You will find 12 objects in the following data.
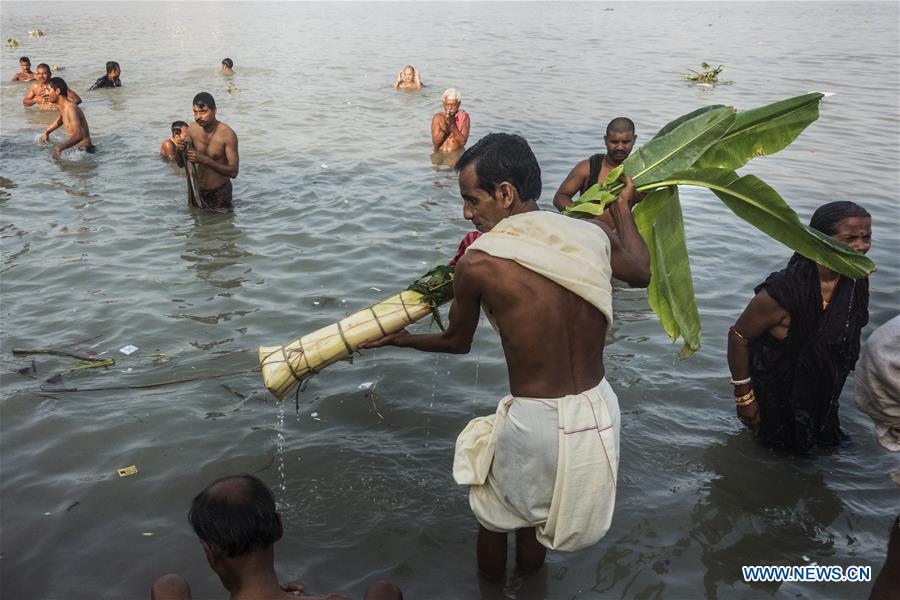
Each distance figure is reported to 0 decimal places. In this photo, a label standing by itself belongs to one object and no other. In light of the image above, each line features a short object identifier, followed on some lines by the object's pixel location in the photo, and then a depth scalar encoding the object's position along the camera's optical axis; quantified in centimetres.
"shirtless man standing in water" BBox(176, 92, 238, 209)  795
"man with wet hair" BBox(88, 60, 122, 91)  1596
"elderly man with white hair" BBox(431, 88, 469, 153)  1062
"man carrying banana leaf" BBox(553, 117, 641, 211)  641
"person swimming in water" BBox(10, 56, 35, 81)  1620
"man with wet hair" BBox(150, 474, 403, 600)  237
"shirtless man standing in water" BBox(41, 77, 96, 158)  1055
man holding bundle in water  260
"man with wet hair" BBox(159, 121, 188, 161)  885
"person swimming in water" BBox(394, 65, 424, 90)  1681
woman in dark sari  375
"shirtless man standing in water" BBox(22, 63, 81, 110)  1290
